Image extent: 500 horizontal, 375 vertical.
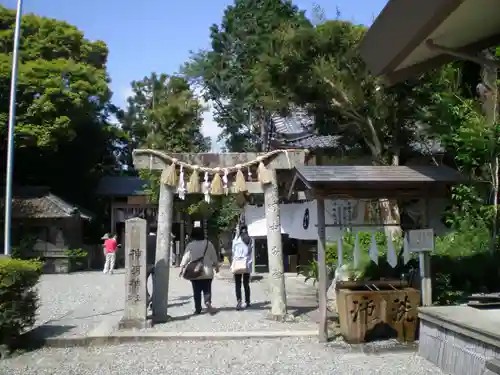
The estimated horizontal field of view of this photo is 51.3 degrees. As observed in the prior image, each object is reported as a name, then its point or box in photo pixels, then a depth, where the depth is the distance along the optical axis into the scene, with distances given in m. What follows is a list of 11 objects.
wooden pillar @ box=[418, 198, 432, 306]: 7.28
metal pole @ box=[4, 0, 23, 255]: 13.46
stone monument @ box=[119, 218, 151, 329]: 8.69
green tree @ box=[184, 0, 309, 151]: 25.95
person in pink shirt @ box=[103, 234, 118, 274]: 23.16
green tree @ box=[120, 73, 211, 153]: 26.20
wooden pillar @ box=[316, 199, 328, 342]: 7.71
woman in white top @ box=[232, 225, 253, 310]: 10.79
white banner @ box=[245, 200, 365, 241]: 15.59
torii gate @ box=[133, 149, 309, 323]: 9.40
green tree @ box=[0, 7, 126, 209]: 24.16
